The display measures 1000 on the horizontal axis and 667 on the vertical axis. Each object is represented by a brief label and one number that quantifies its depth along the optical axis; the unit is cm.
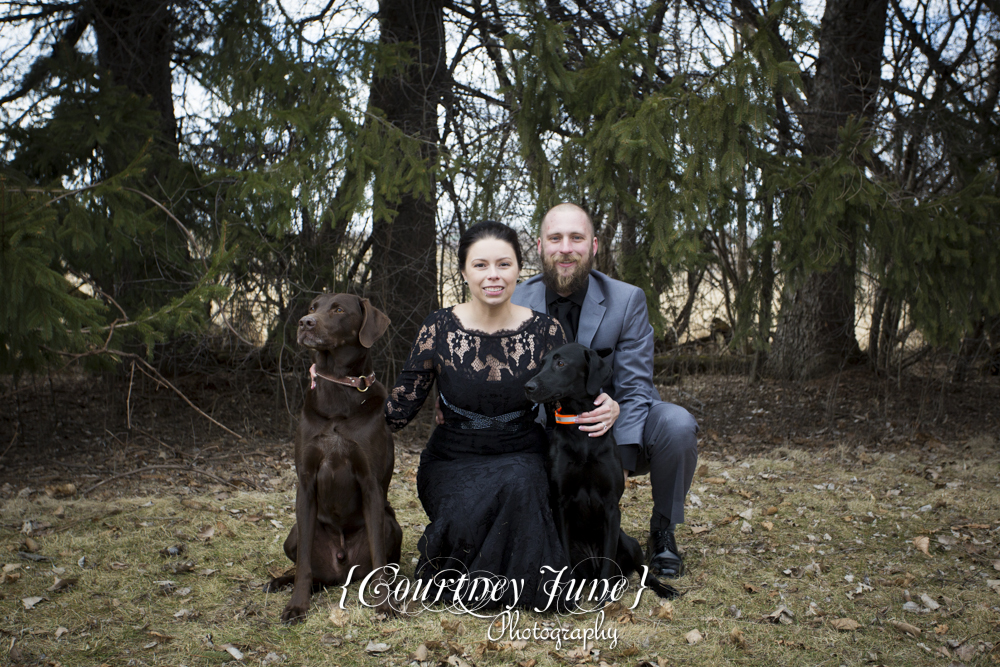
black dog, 295
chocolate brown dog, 282
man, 340
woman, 291
